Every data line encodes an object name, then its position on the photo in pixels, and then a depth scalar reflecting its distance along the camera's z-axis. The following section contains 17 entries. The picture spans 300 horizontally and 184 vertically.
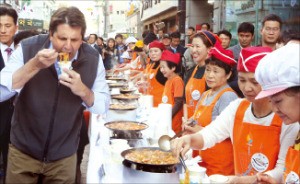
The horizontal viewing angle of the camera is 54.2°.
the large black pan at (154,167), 2.00
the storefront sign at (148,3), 26.11
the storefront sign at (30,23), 13.83
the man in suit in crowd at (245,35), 4.78
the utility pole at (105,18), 37.04
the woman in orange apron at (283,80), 1.32
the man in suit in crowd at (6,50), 3.25
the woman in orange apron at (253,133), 1.88
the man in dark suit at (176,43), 7.98
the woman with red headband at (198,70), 3.40
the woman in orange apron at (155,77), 4.85
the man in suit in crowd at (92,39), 11.61
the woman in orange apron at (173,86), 3.97
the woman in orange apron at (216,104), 2.50
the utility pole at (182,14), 14.06
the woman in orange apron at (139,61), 7.34
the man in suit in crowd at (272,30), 4.20
